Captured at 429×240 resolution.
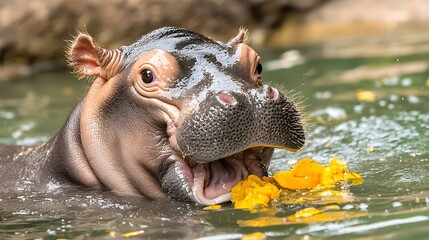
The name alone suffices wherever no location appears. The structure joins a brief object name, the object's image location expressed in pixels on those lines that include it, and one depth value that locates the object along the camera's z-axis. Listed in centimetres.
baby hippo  834
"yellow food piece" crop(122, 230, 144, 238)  779
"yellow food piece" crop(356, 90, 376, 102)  1482
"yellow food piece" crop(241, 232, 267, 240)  722
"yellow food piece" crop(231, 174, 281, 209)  837
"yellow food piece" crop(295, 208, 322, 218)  776
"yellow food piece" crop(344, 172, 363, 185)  921
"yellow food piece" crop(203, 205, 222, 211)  845
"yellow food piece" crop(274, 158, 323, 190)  900
